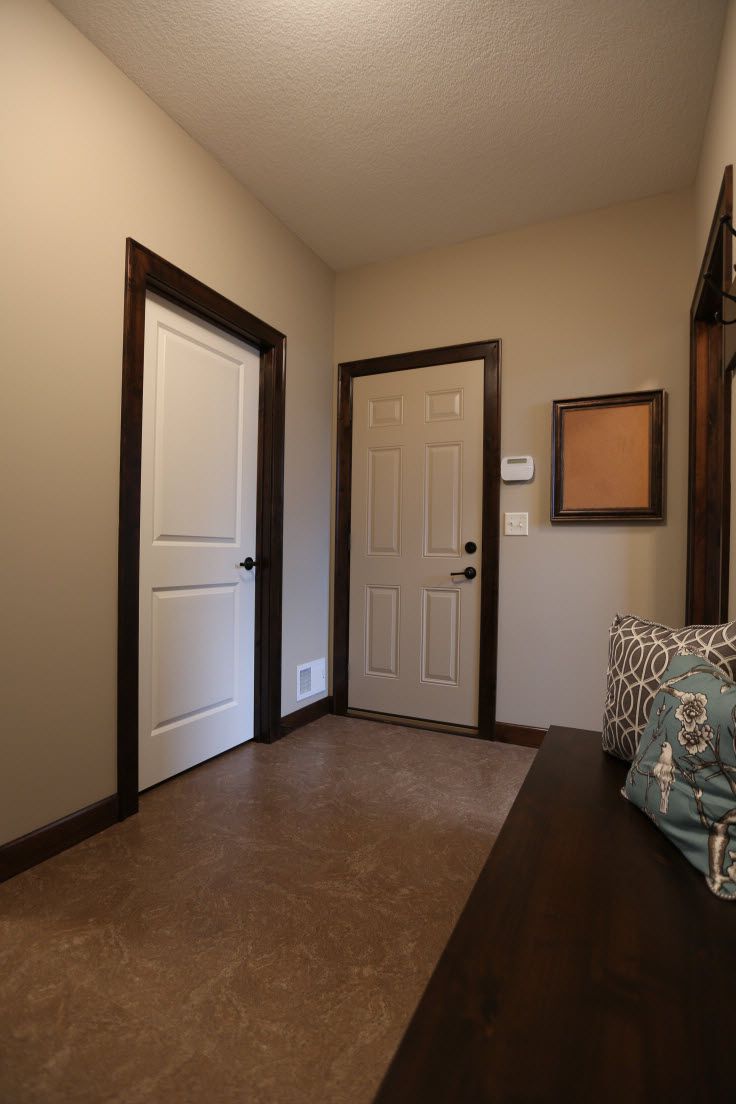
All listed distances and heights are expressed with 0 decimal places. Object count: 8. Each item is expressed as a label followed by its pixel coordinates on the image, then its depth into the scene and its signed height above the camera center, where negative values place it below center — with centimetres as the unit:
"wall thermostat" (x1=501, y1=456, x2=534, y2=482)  296 +43
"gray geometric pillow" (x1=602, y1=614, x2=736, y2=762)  129 -27
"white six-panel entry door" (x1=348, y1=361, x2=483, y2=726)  314 +5
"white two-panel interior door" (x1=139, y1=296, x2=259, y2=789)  235 +2
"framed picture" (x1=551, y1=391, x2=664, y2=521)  269 +45
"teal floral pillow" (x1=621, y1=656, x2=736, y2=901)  93 -39
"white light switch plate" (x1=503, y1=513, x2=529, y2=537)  299 +13
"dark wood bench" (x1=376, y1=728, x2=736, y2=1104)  57 -53
